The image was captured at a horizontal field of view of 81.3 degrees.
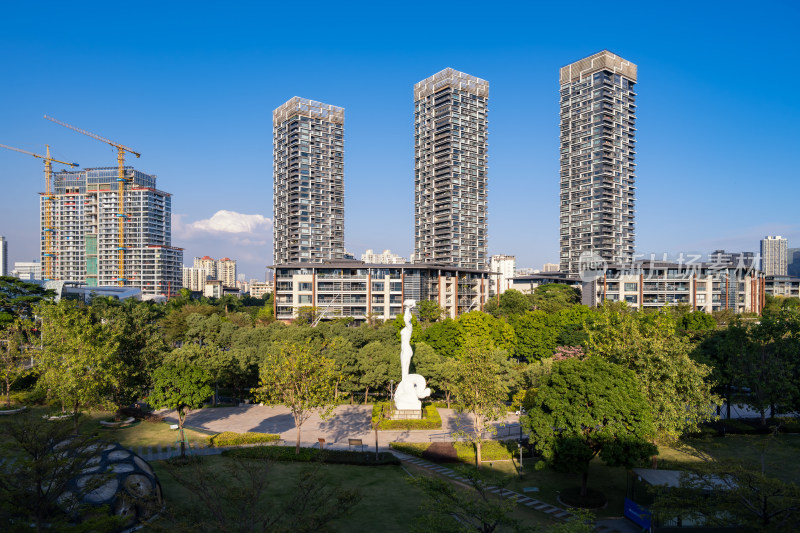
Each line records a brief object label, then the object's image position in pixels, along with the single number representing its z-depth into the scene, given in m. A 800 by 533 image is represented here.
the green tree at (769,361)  38.09
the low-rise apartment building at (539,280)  136.12
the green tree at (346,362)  48.67
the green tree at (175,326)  78.94
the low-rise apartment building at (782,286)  140.50
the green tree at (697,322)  72.44
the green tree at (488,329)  67.31
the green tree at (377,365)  48.16
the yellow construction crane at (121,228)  185.38
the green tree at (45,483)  16.22
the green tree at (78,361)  34.28
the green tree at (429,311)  92.69
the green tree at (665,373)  29.38
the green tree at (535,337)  70.50
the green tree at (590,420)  25.56
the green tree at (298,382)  33.69
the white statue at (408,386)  45.19
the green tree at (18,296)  69.56
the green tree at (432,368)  49.22
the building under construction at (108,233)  186.38
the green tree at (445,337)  66.12
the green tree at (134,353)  41.56
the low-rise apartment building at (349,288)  98.31
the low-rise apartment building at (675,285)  112.19
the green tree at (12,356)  44.69
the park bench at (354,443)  34.89
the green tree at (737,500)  16.08
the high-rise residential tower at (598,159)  145.75
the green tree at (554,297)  100.00
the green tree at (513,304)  103.81
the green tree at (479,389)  32.31
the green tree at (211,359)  46.00
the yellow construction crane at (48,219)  193.38
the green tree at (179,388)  34.31
